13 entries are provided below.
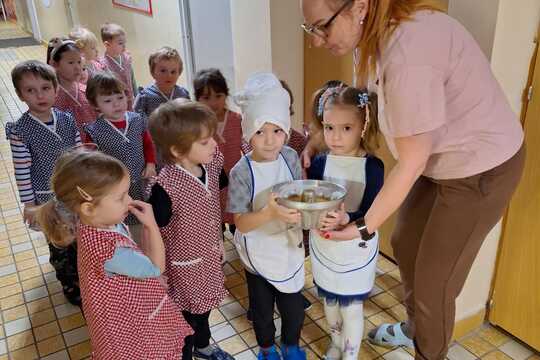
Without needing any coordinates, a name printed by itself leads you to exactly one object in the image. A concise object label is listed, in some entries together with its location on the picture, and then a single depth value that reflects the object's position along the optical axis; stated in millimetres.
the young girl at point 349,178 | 1433
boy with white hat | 1424
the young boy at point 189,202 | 1411
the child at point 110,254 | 1204
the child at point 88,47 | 3078
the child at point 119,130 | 2049
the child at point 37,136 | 1906
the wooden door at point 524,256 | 1521
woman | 1056
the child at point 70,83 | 2400
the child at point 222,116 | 2111
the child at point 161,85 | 2453
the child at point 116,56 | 3182
